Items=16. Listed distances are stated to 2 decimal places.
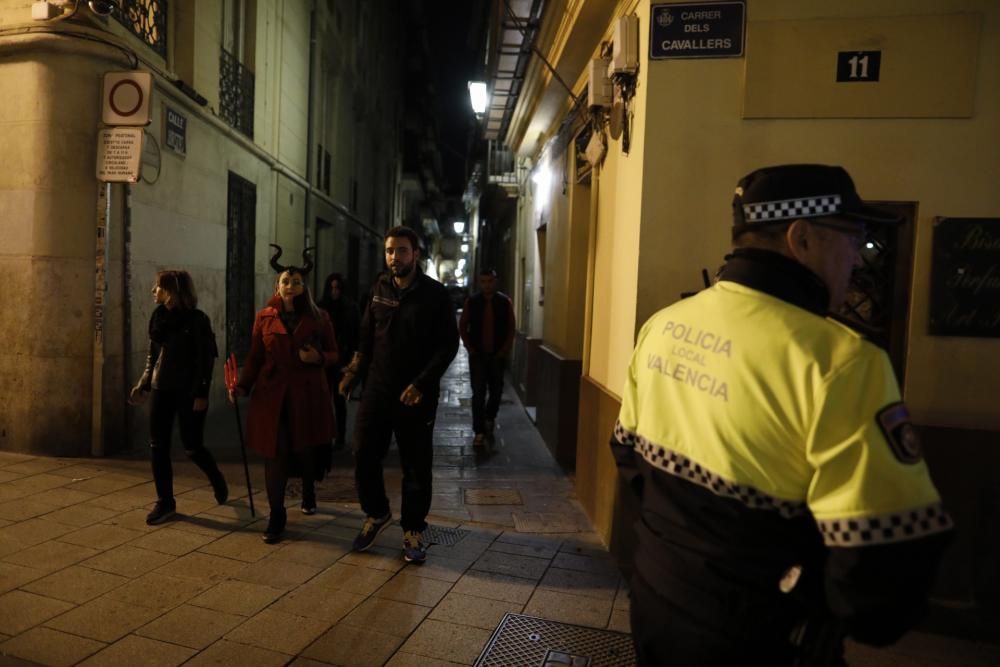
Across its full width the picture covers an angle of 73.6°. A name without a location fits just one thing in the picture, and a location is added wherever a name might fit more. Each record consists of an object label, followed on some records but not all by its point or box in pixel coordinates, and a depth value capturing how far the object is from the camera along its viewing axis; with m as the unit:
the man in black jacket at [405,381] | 4.32
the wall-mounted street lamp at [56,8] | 6.02
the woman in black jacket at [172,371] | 4.84
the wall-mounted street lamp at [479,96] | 10.30
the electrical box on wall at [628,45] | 4.36
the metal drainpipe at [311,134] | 13.48
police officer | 1.34
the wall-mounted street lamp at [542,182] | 9.12
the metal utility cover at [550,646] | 3.21
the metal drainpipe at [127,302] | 6.68
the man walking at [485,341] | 7.92
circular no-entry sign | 6.30
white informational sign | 6.21
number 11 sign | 3.92
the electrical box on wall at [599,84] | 5.05
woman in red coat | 4.61
